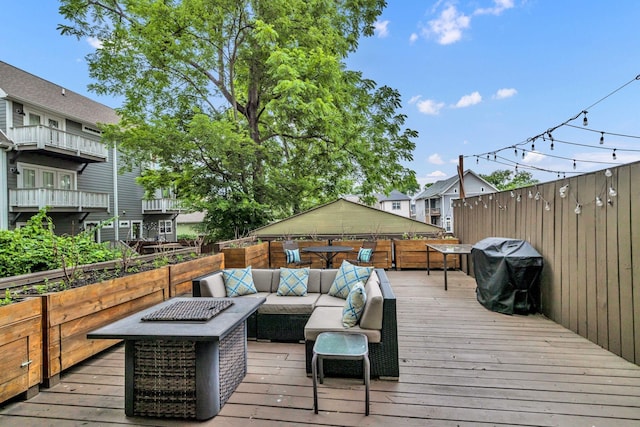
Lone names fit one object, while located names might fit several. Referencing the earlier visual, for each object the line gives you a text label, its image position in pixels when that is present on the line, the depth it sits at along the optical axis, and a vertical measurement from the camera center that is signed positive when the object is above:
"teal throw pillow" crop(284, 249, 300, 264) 6.77 -0.86
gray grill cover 4.23 -0.88
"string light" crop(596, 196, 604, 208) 3.19 +0.12
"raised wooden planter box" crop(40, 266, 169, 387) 2.52 -0.90
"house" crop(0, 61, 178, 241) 9.00 +1.97
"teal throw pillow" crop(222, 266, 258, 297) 3.84 -0.81
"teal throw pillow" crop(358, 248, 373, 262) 6.52 -0.81
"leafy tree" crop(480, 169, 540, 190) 31.48 +3.94
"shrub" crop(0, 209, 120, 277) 3.43 -0.37
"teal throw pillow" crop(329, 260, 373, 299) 3.71 -0.75
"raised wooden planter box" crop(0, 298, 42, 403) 2.19 -0.95
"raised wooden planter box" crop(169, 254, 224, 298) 4.22 -0.81
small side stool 2.08 -0.95
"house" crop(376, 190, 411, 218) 28.89 +1.19
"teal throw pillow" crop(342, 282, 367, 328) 2.71 -0.81
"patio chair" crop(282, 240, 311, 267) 6.77 -0.82
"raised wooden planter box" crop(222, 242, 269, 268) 6.23 -0.81
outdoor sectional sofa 2.60 -0.98
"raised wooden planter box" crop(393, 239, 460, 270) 7.68 -1.03
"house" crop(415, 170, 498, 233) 20.69 +1.45
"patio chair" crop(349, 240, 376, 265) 6.53 -0.77
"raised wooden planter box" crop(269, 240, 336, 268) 7.89 -0.95
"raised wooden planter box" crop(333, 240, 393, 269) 7.76 -0.99
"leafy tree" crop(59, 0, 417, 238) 8.30 +3.57
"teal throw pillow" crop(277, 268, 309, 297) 3.82 -0.82
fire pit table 2.09 -1.06
